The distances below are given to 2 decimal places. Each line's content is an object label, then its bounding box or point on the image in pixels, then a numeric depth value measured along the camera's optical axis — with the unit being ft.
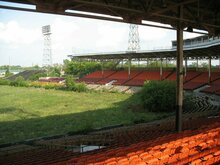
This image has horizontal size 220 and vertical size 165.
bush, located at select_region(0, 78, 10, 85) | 230.99
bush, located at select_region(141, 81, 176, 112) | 88.38
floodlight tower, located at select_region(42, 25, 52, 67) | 330.93
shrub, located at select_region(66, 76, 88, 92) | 165.58
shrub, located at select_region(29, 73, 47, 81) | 281.54
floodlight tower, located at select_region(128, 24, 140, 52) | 291.67
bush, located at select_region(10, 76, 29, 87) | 214.81
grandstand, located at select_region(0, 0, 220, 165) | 21.80
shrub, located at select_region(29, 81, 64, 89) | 188.03
